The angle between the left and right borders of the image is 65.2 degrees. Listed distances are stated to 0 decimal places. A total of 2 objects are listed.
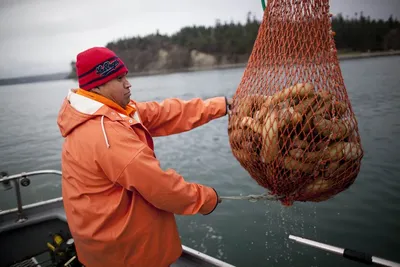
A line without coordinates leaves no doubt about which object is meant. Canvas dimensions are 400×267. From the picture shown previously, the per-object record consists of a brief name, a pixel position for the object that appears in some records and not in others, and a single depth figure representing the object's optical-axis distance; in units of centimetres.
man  176
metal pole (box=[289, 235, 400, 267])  209
